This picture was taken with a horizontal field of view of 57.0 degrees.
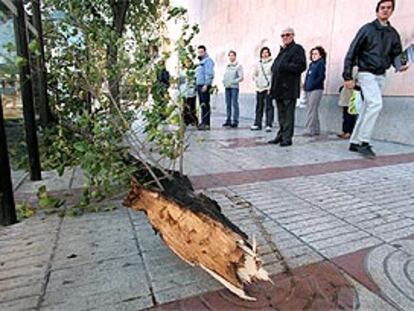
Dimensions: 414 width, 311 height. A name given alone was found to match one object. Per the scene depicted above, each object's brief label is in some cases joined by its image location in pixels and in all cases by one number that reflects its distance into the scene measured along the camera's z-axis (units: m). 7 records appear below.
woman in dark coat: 7.23
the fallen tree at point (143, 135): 1.90
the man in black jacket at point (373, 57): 4.90
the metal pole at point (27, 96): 3.44
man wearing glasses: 5.87
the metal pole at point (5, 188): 2.64
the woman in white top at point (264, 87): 8.16
